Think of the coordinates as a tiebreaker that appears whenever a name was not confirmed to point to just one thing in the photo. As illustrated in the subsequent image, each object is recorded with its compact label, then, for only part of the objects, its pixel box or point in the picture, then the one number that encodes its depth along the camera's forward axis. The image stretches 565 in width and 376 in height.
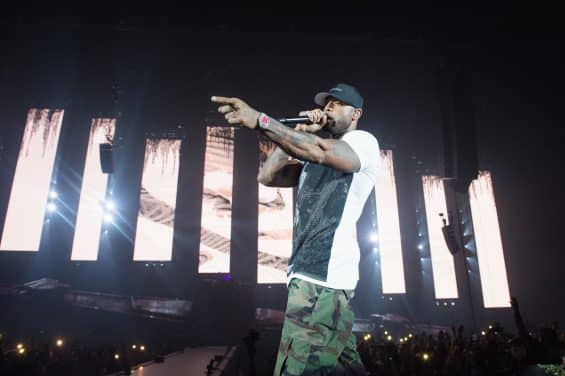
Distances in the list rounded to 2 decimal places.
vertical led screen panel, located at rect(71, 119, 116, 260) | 11.39
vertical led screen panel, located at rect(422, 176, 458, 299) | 12.56
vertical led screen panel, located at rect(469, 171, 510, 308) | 12.24
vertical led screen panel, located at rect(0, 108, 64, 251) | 10.88
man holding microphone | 1.46
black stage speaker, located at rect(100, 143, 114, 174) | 10.53
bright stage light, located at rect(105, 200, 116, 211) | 11.75
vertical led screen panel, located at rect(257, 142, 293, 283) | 11.64
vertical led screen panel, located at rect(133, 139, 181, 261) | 11.38
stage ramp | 4.42
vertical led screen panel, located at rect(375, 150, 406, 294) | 12.41
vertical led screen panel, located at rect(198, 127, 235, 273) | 11.59
